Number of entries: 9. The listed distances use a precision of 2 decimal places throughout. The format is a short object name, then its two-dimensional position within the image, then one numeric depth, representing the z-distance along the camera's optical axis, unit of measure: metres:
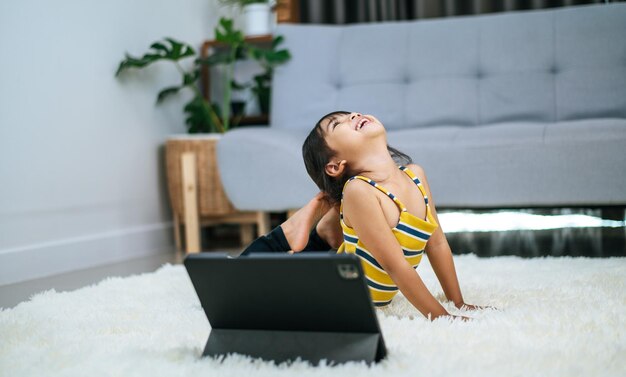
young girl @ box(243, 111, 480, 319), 1.25
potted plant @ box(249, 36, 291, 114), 2.76
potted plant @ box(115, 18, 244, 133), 2.71
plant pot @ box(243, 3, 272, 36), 3.16
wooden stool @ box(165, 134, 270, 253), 2.65
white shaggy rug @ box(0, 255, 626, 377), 0.94
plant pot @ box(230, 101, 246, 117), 3.20
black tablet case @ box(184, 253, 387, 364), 0.93
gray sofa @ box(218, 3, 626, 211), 2.04
